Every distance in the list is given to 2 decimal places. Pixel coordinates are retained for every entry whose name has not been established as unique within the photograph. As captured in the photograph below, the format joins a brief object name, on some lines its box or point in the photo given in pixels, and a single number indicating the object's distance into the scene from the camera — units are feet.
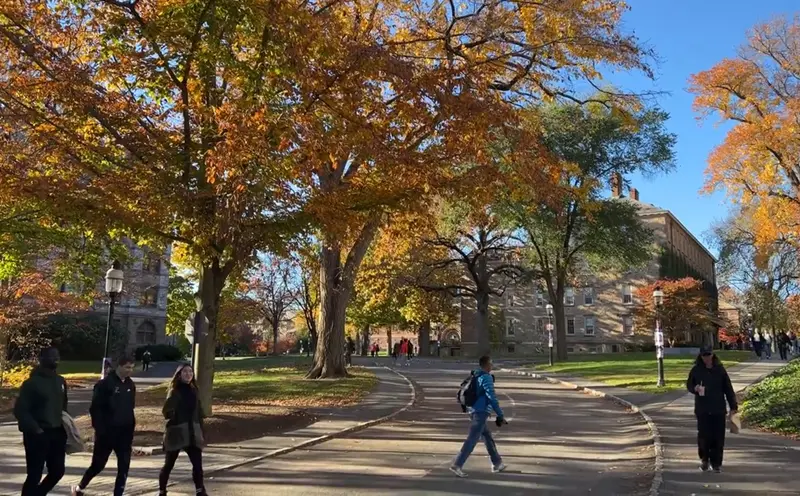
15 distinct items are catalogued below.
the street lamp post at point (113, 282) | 49.90
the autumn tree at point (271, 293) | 130.66
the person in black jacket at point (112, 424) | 23.03
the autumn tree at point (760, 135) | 95.71
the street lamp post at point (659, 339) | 67.60
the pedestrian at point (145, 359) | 129.49
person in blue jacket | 27.78
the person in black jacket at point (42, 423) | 20.88
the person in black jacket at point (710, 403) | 28.17
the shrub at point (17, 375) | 67.15
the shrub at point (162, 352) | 193.57
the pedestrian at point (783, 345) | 122.62
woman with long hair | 23.99
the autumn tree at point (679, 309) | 173.88
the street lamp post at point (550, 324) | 109.52
